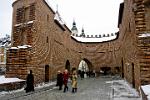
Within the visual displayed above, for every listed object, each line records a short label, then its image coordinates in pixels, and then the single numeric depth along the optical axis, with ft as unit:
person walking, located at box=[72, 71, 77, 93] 25.03
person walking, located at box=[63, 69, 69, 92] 25.96
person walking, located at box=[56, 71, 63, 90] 27.44
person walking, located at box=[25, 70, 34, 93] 24.53
